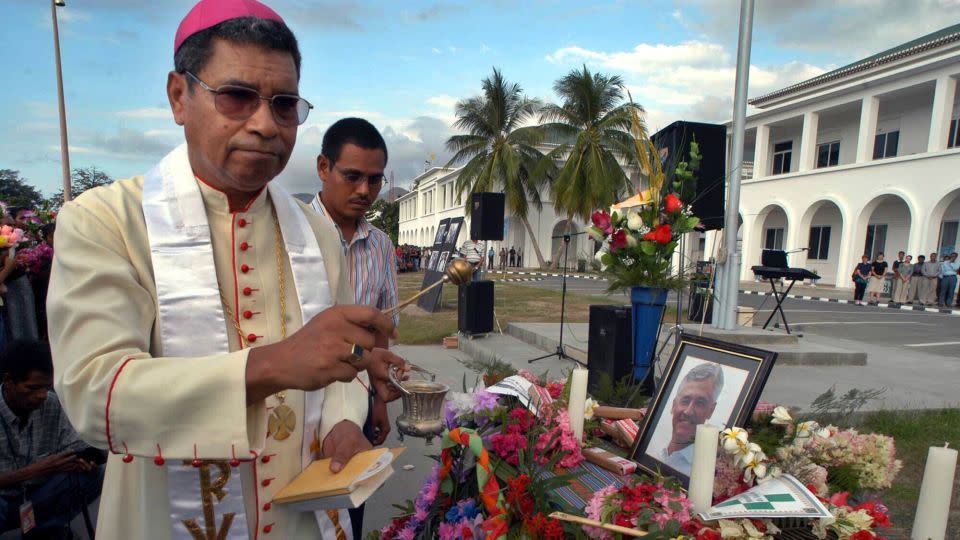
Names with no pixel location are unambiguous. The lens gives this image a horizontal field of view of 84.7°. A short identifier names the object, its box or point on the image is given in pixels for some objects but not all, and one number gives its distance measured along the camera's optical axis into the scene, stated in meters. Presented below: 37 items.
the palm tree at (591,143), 25.31
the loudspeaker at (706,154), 5.38
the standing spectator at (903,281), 16.30
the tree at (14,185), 30.23
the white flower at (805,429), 1.38
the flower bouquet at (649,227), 3.84
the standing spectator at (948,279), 14.95
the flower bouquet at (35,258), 4.50
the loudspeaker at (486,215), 9.10
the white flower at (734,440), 1.26
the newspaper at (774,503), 1.08
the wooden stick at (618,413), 1.95
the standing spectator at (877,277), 17.91
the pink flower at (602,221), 4.10
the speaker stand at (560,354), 6.54
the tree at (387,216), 69.31
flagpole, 6.38
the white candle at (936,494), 1.12
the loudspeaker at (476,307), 8.23
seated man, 2.50
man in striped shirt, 2.39
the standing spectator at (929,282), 15.61
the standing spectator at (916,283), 16.03
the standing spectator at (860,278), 16.16
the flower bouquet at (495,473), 1.29
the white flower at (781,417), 1.43
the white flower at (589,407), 1.87
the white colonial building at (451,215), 35.16
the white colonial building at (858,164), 17.50
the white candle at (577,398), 1.68
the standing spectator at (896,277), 16.70
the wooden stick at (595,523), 1.11
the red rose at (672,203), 3.82
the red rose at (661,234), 3.80
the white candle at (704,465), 1.19
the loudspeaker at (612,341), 4.70
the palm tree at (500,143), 27.91
